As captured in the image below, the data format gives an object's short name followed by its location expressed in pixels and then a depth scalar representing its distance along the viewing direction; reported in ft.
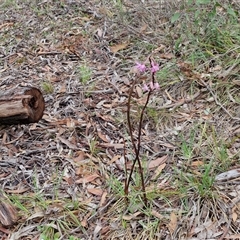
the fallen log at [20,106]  8.30
